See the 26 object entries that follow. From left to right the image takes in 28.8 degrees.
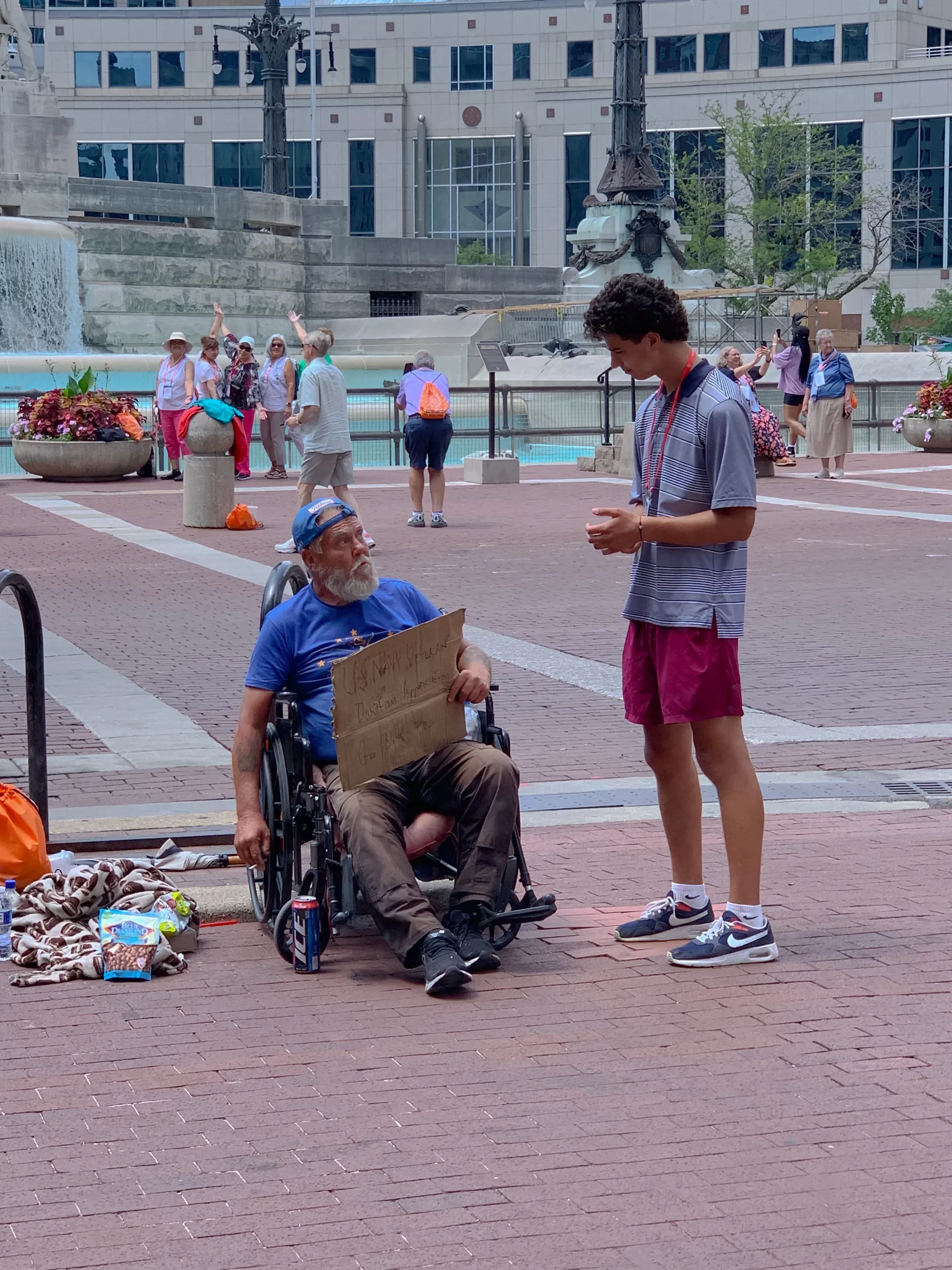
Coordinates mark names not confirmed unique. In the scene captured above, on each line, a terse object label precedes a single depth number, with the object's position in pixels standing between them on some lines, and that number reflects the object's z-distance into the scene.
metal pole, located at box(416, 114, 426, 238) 85.44
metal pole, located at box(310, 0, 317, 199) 72.50
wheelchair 5.23
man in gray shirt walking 15.44
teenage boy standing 5.04
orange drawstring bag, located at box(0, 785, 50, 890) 5.68
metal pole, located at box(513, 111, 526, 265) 83.62
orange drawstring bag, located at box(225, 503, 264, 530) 18.09
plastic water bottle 5.40
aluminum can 5.11
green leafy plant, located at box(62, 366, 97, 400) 24.38
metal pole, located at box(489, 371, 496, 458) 24.91
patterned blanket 5.24
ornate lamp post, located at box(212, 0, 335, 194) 55.19
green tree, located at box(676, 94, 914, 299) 63.22
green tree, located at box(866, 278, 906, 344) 64.62
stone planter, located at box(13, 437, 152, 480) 24.22
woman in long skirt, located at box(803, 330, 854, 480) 24.03
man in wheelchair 5.12
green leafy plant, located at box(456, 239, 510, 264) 77.56
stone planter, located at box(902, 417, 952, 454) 29.08
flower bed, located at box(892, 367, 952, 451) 28.91
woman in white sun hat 22.56
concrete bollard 18.06
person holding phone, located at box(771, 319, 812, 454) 26.94
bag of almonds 5.18
